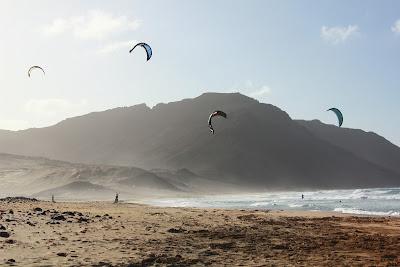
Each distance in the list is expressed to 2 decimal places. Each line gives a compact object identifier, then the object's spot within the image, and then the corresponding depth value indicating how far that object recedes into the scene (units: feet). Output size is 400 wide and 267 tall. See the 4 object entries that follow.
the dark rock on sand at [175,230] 52.43
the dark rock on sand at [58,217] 57.44
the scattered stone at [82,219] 57.29
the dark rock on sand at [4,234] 41.61
